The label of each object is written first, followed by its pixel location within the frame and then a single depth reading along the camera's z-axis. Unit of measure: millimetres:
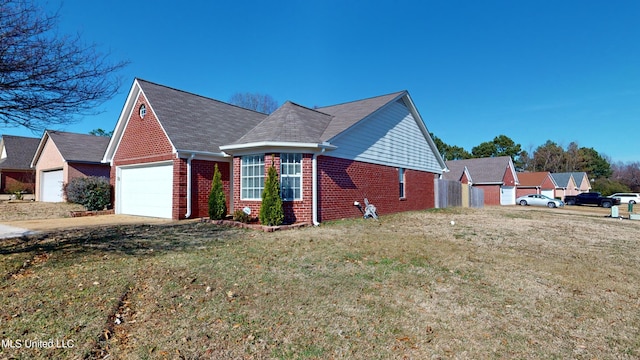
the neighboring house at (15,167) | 29578
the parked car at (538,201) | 33375
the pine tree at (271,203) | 10531
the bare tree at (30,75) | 5637
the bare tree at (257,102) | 45625
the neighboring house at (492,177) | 34656
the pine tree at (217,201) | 11875
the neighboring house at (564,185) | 46722
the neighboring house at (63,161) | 20953
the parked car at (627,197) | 42188
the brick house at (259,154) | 11492
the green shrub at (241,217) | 11164
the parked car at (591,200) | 33156
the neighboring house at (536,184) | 41750
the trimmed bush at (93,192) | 15430
